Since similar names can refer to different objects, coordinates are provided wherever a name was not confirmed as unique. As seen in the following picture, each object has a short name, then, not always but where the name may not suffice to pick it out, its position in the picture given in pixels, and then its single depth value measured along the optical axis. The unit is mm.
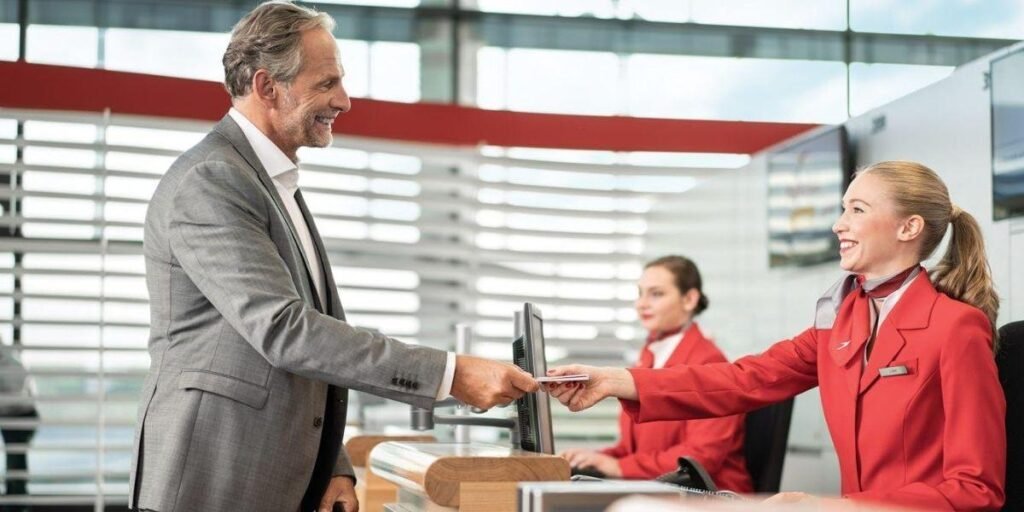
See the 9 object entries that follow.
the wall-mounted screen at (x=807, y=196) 4871
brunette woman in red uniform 4621
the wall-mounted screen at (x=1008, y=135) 3654
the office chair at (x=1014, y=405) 3029
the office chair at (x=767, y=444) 4402
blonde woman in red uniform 2760
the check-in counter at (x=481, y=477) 2518
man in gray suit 2613
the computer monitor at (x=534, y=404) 2842
